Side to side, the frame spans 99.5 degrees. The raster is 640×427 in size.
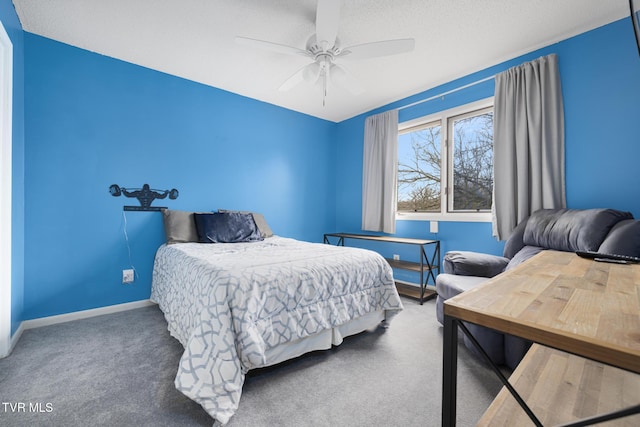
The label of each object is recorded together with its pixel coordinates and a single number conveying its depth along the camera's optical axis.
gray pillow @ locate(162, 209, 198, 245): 2.78
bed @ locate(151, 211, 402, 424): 1.33
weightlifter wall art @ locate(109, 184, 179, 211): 2.72
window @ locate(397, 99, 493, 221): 3.00
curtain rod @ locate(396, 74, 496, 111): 2.84
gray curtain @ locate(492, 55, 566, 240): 2.35
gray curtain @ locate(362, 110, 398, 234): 3.69
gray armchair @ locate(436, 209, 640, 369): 1.55
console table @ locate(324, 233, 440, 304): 3.01
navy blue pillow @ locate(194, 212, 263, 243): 2.83
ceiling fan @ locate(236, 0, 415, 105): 1.81
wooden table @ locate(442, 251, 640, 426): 0.40
